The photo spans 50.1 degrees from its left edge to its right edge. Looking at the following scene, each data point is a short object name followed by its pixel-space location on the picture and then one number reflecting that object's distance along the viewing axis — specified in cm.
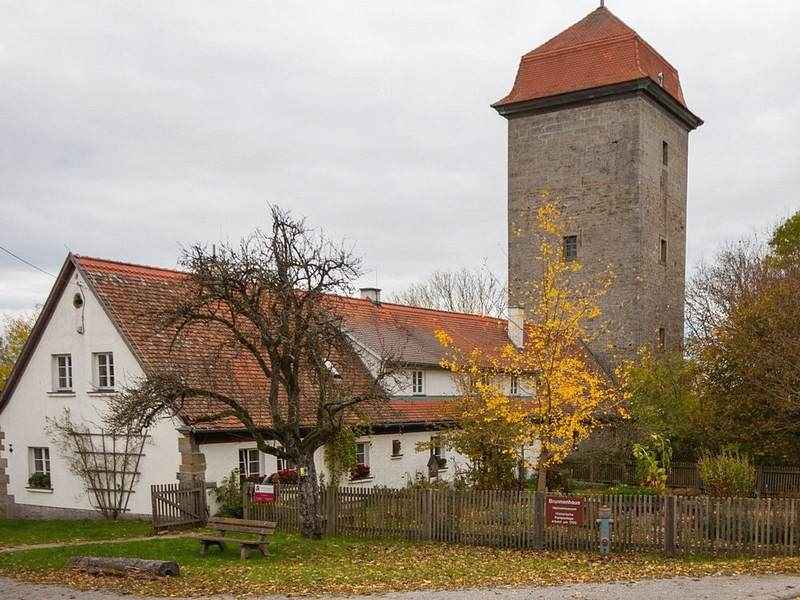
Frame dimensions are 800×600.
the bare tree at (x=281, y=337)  1753
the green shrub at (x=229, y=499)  2125
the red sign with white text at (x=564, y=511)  1748
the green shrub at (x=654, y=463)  2656
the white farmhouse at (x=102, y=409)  2175
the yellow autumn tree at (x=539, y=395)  2045
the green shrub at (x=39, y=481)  2420
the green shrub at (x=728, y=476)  2264
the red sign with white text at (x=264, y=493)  2027
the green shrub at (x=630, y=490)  2609
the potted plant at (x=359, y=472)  2522
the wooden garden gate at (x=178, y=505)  1998
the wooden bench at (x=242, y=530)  1638
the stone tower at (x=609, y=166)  3573
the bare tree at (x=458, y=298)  5822
